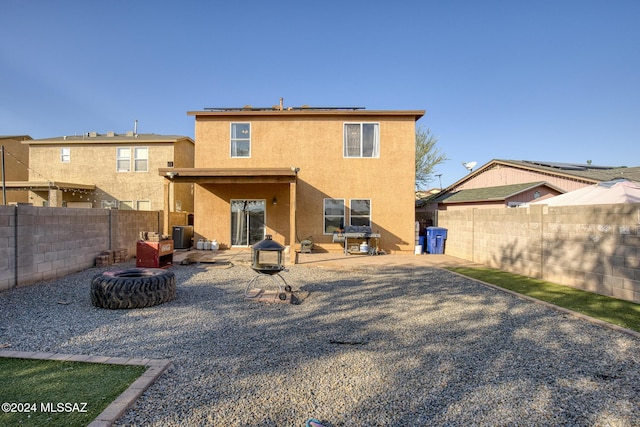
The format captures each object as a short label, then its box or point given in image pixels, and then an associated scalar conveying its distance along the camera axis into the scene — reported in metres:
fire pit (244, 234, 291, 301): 6.29
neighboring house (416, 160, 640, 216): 16.56
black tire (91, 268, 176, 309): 5.55
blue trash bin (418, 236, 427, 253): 14.58
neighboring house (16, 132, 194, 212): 18.88
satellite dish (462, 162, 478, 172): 23.84
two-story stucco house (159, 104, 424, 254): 13.99
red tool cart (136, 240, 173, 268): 9.26
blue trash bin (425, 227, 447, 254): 14.19
